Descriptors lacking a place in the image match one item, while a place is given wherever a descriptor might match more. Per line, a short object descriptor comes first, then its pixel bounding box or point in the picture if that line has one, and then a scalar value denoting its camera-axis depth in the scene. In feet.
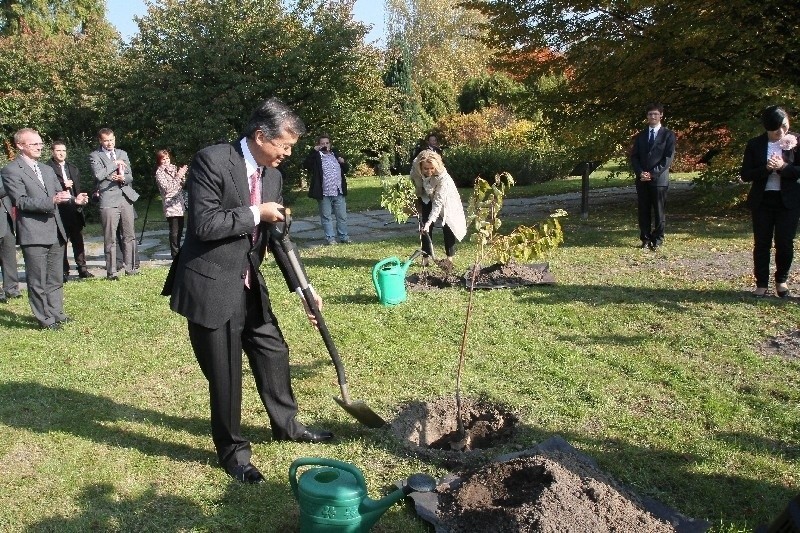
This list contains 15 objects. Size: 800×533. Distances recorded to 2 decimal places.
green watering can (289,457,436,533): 9.62
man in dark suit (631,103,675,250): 32.12
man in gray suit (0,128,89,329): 23.72
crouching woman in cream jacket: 28.07
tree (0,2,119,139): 69.15
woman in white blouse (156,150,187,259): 36.04
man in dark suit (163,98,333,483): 11.91
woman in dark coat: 22.56
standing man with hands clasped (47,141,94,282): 30.53
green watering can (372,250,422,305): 24.44
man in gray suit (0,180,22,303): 27.21
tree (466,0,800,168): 36.17
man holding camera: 39.63
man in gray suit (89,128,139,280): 31.83
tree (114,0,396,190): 60.59
